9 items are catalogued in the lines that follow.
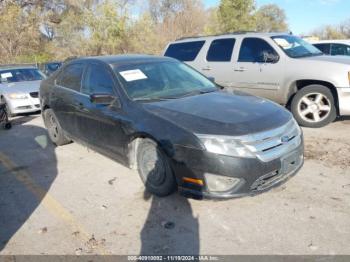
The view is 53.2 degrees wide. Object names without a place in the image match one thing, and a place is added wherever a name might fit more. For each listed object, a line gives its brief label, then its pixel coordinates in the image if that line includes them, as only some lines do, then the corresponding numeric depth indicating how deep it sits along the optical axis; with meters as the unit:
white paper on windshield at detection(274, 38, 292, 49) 7.10
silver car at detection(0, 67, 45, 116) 9.41
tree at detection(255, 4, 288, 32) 50.23
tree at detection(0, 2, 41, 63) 23.10
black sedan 3.38
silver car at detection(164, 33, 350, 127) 6.35
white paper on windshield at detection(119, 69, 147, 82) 4.52
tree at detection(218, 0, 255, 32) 25.62
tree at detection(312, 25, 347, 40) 45.62
